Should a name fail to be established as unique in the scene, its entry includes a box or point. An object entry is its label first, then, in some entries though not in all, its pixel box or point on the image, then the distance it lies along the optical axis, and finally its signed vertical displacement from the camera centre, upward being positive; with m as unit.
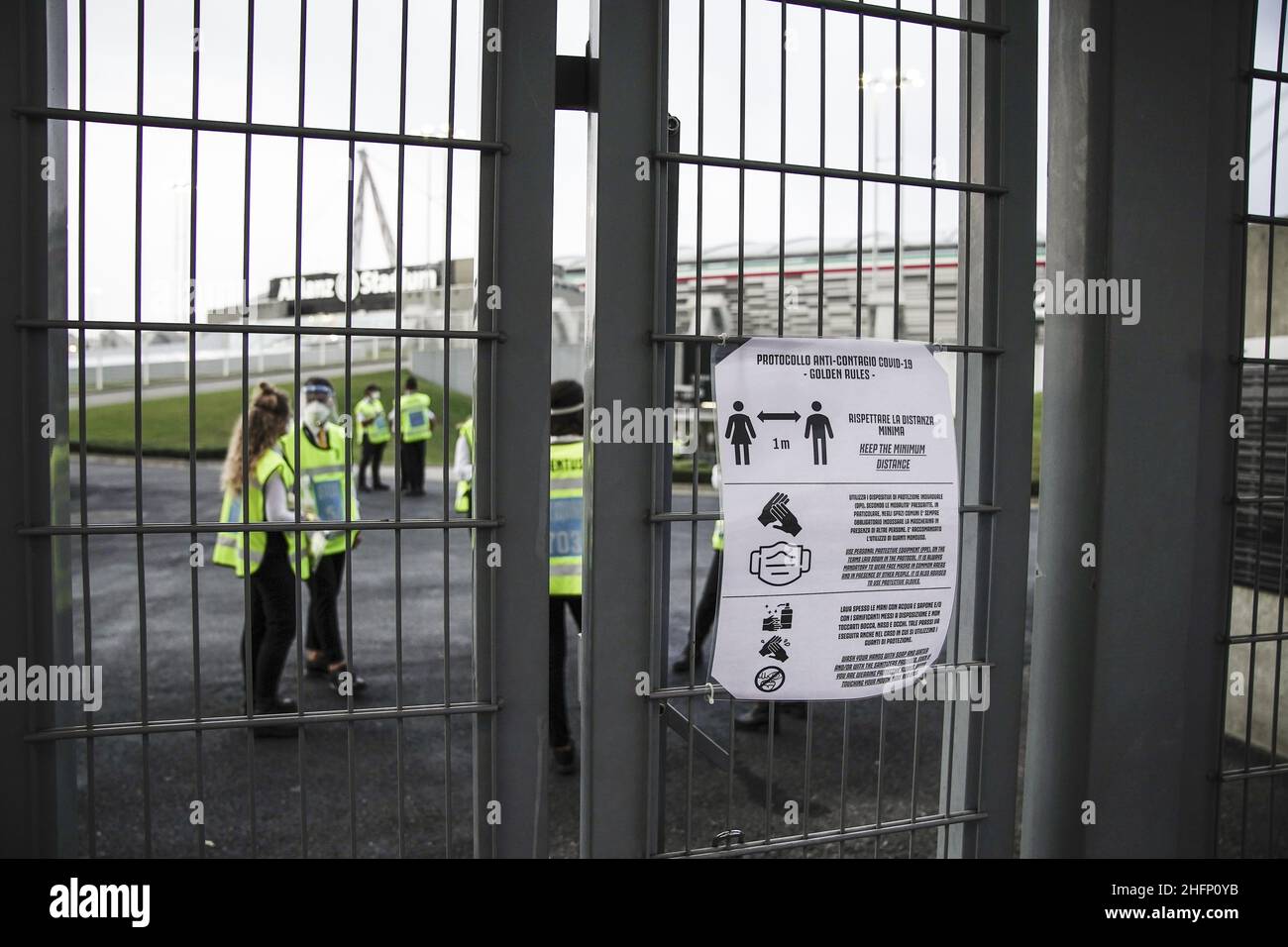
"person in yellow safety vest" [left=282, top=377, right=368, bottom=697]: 5.43 -0.53
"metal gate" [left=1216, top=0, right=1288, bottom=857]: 2.77 -0.20
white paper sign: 2.35 -0.23
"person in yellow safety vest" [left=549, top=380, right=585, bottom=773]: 4.84 -0.53
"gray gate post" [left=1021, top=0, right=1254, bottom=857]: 2.63 +0.00
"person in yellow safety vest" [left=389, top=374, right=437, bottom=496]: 14.27 -0.09
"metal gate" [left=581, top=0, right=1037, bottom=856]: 2.25 +0.20
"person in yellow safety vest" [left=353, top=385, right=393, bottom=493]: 14.24 -0.01
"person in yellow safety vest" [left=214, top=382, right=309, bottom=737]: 4.84 -0.62
